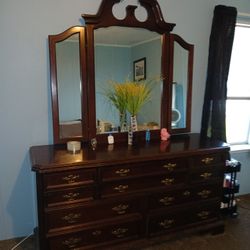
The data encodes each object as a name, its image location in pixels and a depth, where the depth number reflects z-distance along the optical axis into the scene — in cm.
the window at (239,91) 305
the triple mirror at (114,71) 212
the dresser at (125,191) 177
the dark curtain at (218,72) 259
